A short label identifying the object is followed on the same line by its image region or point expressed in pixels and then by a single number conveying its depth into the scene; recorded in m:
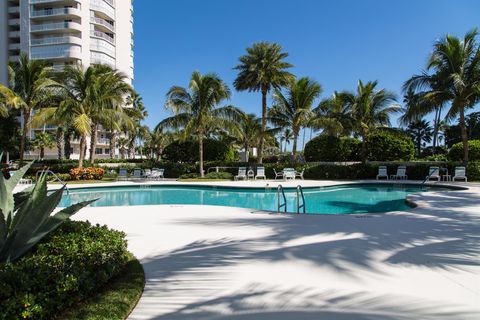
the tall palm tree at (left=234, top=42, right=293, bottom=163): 23.14
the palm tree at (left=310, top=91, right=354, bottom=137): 22.52
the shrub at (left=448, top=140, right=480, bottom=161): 23.23
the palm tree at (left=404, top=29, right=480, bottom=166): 17.84
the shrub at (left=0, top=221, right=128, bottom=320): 2.62
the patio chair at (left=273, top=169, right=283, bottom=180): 22.90
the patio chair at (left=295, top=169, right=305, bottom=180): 22.36
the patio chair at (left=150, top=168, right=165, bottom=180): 23.09
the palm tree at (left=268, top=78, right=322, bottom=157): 23.94
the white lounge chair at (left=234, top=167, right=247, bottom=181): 22.38
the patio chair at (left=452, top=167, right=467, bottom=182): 18.44
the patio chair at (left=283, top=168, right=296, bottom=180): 21.77
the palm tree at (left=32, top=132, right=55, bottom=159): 42.31
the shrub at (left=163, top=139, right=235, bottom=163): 27.88
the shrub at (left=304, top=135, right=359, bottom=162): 25.14
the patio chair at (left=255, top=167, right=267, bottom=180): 22.72
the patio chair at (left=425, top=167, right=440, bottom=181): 18.53
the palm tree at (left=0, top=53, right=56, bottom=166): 23.12
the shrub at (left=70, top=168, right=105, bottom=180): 21.42
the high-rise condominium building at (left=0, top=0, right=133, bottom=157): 50.03
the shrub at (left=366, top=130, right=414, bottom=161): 24.38
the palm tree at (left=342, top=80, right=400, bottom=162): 22.11
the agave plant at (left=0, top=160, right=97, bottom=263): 3.36
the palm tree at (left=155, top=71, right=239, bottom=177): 21.98
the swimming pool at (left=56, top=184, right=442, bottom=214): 12.59
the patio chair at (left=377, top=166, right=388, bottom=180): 21.06
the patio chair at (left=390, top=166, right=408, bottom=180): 20.67
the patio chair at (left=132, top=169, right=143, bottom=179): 23.86
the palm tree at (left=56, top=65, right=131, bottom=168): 21.36
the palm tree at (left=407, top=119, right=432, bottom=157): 56.16
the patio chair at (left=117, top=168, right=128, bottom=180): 23.62
